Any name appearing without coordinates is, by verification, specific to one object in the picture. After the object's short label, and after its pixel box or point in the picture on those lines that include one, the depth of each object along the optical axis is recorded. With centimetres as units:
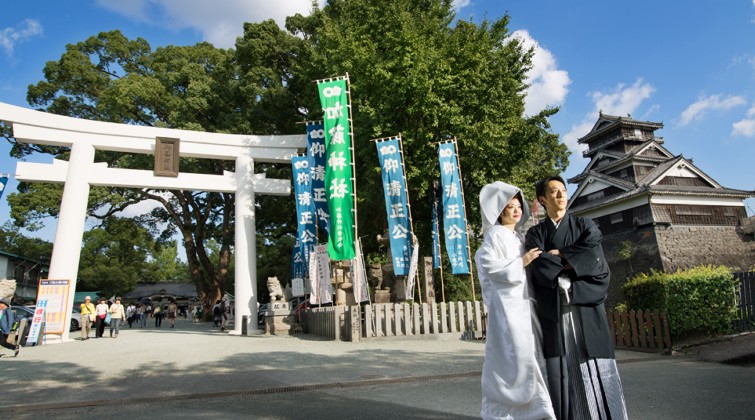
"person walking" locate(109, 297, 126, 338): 1525
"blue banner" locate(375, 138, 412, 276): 1225
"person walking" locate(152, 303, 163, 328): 2337
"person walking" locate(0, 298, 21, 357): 942
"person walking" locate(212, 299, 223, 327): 2027
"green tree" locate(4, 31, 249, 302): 2072
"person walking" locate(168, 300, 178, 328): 2231
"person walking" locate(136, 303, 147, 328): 2414
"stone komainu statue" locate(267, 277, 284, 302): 1548
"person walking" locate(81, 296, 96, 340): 1444
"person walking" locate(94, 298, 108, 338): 1545
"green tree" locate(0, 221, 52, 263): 3638
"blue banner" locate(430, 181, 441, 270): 1352
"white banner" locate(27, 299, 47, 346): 1278
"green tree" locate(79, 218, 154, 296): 4075
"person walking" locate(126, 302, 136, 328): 2489
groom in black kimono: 305
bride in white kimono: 305
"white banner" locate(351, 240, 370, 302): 1190
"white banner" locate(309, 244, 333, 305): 1298
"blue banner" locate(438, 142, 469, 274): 1219
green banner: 1191
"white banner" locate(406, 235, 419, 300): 1161
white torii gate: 1452
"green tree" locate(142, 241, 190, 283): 5700
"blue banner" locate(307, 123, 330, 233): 1467
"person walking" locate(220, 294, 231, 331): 1853
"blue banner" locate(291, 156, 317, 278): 1466
